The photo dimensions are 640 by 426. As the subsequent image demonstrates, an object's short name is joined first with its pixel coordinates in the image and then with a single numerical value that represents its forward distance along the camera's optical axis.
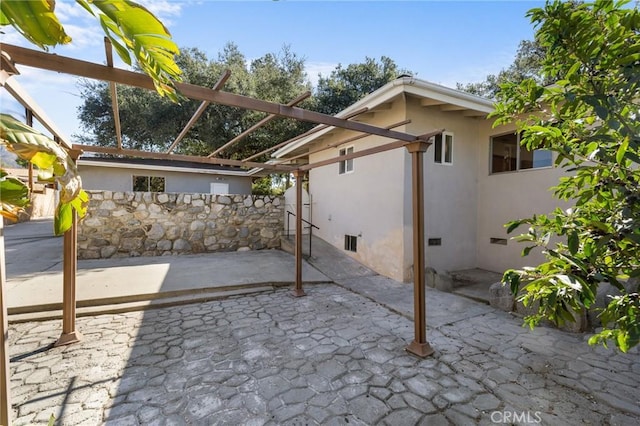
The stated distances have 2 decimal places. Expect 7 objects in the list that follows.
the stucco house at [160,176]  11.02
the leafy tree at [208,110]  13.54
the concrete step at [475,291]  4.77
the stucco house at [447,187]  5.67
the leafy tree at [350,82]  15.35
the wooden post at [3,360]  1.12
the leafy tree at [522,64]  14.08
